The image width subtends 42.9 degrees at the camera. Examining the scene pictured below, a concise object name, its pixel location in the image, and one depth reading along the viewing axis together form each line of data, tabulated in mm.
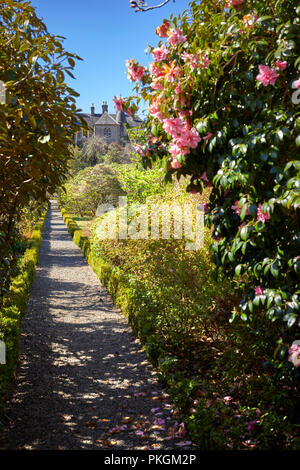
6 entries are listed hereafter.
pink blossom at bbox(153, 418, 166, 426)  3167
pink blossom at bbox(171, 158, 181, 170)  2463
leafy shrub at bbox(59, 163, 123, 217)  18844
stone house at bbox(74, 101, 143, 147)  49844
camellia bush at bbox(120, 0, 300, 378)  2123
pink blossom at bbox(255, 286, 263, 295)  2425
